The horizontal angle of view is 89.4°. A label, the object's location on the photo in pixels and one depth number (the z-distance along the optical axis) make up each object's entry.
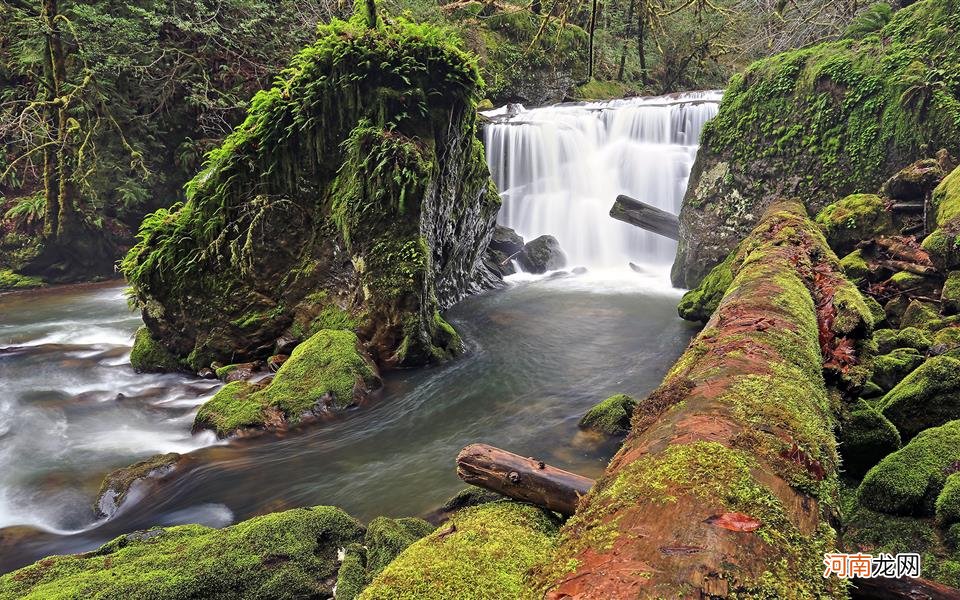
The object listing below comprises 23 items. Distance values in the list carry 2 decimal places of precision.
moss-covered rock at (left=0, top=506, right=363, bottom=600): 2.95
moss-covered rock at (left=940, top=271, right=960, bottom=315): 5.44
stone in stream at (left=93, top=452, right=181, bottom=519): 5.09
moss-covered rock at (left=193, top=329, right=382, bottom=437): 6.49
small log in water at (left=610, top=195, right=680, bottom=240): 12.46
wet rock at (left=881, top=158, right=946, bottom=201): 7.61
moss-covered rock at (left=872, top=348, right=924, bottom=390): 4.62
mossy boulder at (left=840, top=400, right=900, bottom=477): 3.54
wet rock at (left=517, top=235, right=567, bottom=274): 15.71
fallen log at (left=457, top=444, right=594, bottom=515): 3.15
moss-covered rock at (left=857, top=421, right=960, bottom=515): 2.96
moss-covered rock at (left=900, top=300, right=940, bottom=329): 5.53
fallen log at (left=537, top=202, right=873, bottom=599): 1.49
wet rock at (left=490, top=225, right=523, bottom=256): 15.70
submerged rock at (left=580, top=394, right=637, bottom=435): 6.13
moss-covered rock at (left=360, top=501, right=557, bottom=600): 2.43
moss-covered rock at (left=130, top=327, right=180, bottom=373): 8.52
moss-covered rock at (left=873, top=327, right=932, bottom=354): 4.98
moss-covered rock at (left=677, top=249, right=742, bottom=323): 9.02
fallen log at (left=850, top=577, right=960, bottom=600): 2.08
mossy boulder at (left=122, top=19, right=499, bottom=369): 8.35
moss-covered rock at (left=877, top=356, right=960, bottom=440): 3.65
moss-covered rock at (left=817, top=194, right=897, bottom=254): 7.73
